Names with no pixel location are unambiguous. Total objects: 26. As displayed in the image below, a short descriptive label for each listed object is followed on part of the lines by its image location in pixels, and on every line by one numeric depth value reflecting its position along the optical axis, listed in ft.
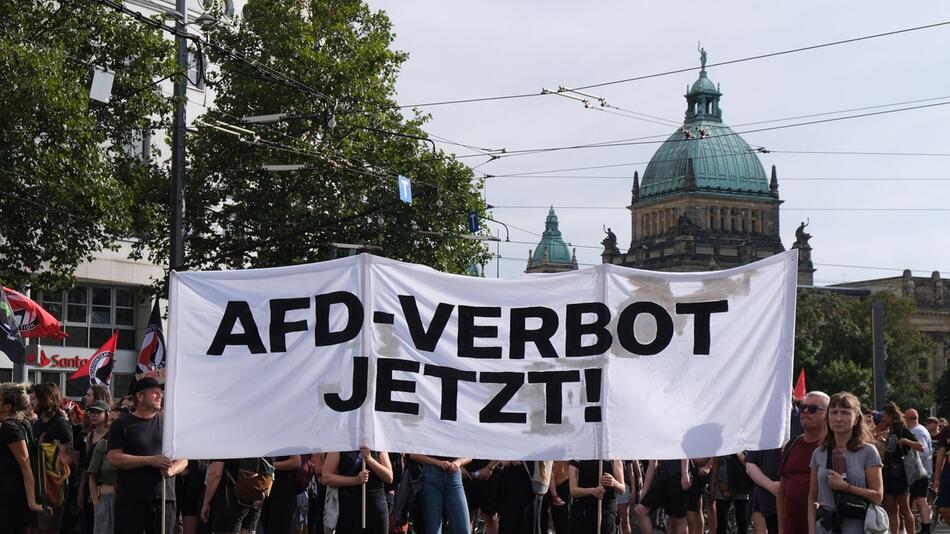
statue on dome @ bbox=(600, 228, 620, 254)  538.55
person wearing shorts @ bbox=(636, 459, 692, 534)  51.47
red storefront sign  143.23
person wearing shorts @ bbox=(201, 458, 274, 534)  43.68
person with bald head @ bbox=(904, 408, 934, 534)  60.13
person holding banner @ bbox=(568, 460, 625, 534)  39.70
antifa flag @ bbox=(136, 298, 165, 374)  85.61
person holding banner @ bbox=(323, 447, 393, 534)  37.06
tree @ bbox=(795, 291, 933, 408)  311.47
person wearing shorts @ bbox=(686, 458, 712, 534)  52.03
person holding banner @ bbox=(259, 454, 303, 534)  44.45
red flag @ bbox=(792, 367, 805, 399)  74.32
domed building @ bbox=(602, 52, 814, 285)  492.13
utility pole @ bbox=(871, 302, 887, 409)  90.48
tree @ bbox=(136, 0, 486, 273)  129.18
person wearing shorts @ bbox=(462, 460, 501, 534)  50.49
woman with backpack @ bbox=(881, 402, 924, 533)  52.11
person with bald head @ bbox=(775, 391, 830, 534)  35.50
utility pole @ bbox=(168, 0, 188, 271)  94.73
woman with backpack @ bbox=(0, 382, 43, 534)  38.55
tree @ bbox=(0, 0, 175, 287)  92.12
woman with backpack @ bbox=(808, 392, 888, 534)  32.32
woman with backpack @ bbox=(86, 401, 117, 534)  43.16
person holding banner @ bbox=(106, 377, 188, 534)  36.83
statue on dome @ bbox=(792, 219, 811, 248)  510.99
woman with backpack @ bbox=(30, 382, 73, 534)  46.32
